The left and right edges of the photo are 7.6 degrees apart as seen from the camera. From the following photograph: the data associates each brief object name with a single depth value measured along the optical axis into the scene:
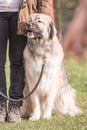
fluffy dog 9.05
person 8.66
